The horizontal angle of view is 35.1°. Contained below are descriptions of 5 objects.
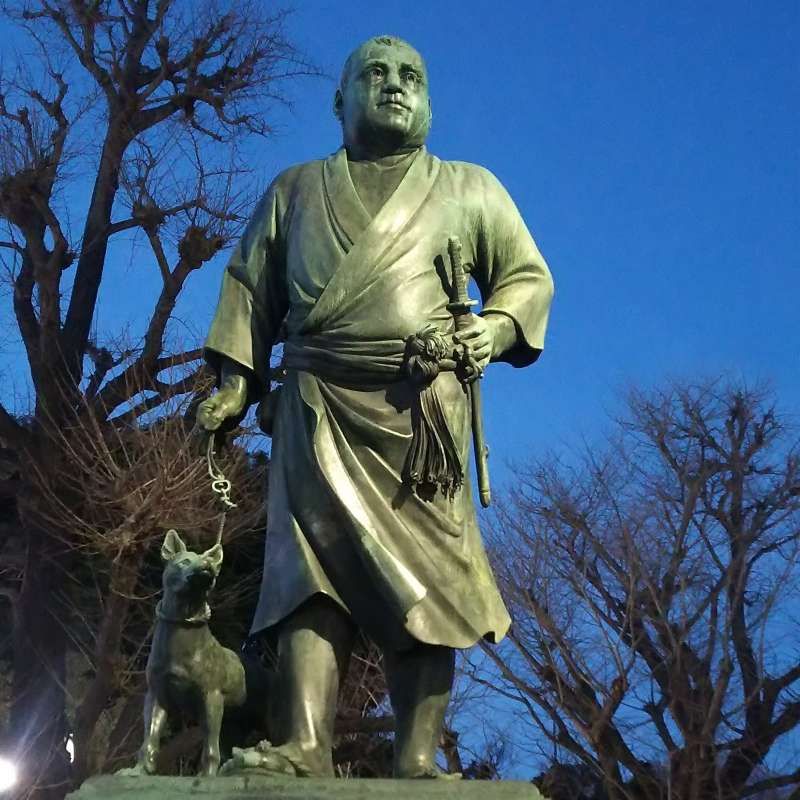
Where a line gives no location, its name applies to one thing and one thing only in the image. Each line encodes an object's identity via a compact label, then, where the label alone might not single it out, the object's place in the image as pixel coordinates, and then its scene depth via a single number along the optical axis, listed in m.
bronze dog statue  3.84
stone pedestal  3.40
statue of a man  3.94
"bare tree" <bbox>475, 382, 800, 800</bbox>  15.01
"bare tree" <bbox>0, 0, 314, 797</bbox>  13.60
